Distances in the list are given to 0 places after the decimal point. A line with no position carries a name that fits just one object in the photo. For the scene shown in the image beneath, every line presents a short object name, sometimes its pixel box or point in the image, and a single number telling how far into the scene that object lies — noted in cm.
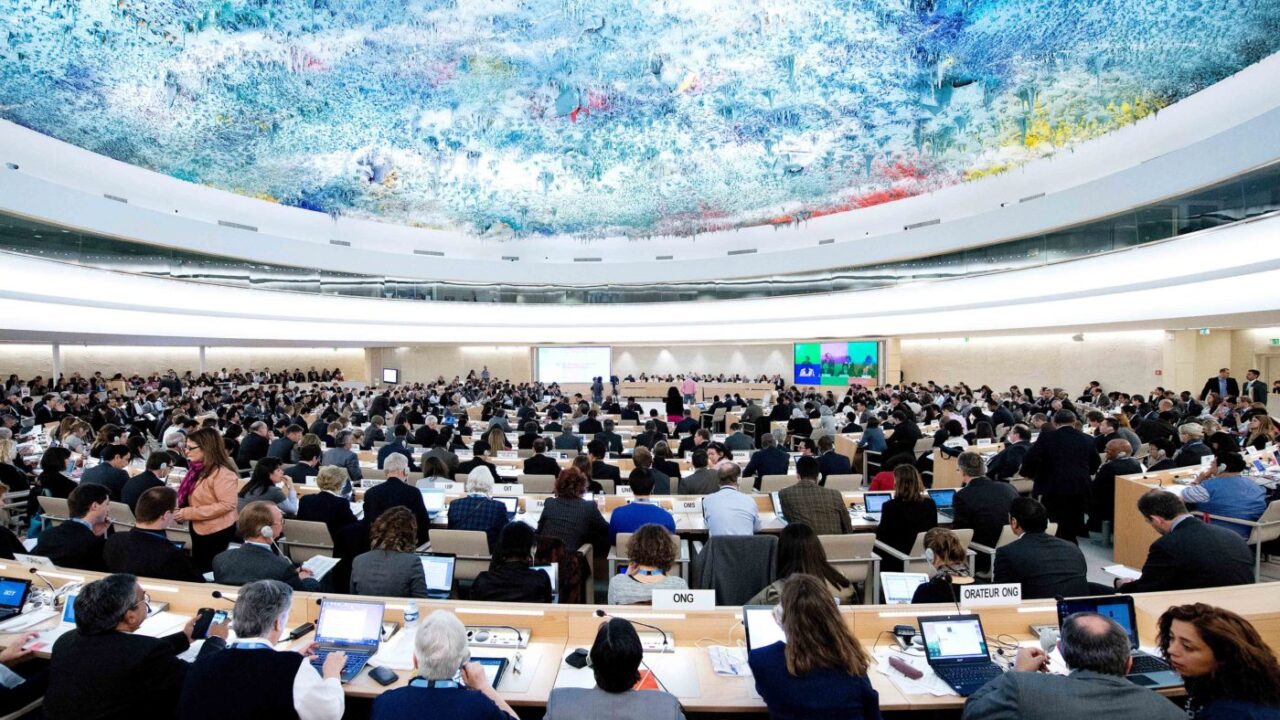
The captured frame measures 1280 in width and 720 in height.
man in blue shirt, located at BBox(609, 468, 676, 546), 518
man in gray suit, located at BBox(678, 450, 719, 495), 666
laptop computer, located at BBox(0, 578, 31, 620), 360
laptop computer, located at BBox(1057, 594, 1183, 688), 305
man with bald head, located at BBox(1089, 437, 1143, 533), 696
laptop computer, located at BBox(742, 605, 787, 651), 295
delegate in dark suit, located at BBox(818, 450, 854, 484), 786
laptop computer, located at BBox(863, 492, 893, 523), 620
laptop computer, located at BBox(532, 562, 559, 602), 409
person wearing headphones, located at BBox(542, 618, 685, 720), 221
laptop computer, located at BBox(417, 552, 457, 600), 416
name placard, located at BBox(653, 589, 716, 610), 343
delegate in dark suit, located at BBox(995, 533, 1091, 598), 365
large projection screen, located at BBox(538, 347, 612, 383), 2708
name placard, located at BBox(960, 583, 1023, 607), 336
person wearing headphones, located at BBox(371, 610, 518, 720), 220
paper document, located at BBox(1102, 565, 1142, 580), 412
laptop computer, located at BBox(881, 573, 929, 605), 383
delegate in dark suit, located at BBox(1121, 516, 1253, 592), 355
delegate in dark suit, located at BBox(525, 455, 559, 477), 743
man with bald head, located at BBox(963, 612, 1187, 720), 211
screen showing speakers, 2233
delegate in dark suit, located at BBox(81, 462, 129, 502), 638
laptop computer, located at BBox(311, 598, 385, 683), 323
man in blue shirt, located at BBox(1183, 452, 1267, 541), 557
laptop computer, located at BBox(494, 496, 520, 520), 600
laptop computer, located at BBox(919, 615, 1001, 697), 299
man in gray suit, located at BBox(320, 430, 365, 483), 777
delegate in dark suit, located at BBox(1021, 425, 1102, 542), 629
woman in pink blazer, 484
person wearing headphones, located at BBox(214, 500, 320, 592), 380
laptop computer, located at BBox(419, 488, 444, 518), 623
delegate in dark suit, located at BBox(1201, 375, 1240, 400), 1230
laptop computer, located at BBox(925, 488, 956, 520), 624
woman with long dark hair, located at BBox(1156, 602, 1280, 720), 206
